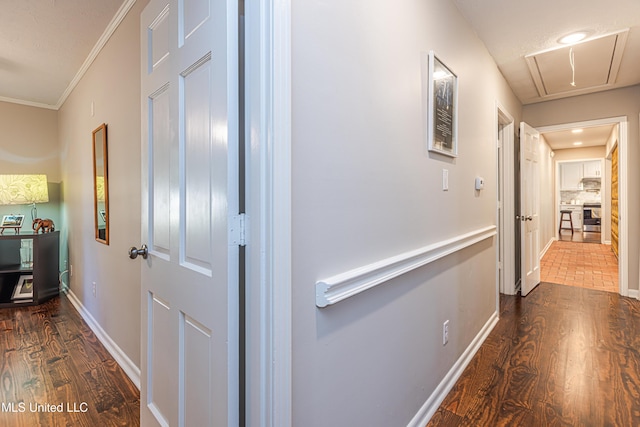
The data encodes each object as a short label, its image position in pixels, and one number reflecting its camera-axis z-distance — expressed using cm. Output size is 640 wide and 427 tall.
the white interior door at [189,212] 91
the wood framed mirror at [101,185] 235
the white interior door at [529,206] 360
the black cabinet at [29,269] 331
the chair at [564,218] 976
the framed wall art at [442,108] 163
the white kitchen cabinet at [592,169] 929
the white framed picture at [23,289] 338
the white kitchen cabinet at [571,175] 964
